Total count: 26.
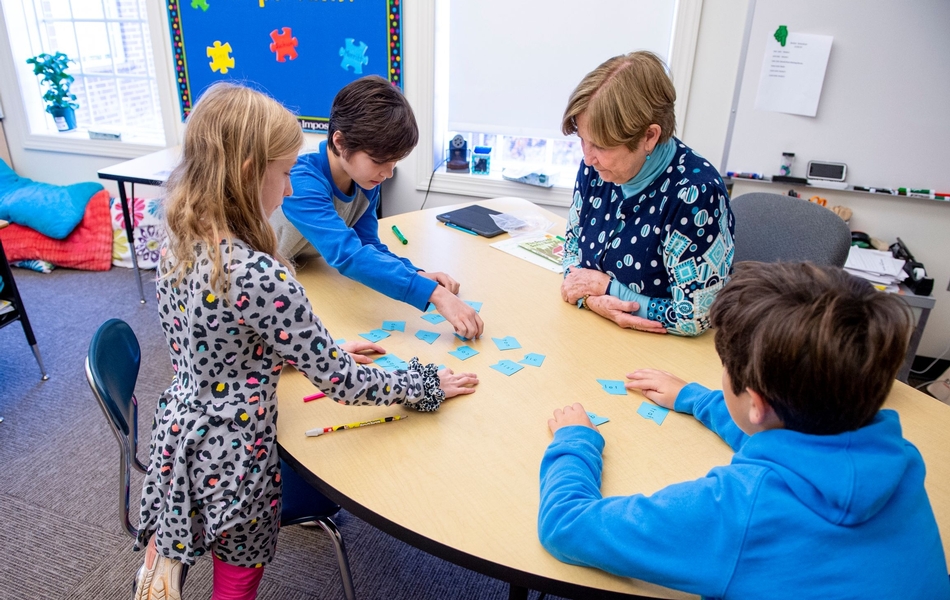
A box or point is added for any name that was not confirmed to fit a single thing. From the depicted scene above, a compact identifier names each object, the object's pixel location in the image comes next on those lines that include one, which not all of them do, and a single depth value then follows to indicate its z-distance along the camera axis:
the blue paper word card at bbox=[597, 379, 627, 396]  1.27
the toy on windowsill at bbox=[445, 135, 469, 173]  3.46
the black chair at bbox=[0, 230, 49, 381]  2.50
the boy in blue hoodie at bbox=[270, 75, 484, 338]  1.52
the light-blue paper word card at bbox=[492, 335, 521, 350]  1.43
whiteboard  2.53
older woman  1.41
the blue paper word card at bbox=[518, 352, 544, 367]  1.36
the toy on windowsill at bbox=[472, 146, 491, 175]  3.44
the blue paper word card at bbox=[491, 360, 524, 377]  1.33
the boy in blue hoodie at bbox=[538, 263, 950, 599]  0.72
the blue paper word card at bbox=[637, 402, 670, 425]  1.18
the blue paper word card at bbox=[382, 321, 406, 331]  1.50
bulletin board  3.27
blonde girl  1.00
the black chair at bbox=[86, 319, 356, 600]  1.19
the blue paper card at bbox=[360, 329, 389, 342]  1.45
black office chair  1.73
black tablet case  2.16
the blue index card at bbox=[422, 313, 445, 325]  1.55
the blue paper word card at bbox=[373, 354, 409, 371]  1.32
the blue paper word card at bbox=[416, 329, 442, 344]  1.46
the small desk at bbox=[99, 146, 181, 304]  2.98
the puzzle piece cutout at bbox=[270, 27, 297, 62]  3.41
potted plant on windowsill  3.86
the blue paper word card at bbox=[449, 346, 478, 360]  1.39
